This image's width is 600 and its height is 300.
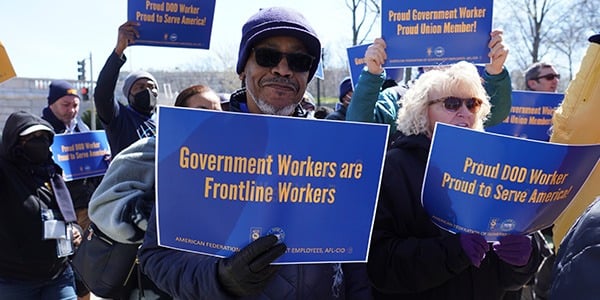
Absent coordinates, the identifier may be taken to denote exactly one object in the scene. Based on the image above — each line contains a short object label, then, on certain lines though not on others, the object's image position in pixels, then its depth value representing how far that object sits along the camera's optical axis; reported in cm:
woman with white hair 204
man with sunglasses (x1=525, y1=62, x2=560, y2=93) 561
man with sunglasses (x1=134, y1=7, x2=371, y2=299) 151
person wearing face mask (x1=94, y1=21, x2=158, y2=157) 424
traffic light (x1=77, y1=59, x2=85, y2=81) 2309
